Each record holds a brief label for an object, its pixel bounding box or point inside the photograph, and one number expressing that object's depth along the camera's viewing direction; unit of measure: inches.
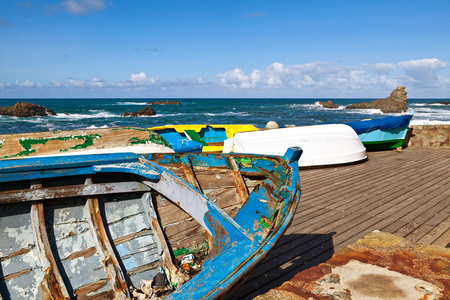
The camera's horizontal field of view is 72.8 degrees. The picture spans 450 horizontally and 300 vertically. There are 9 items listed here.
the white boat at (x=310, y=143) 338.6
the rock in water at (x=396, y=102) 2447.1
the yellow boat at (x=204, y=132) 493.4
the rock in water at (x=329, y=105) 2942.9
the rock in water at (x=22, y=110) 1711.4
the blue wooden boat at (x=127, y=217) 100.7
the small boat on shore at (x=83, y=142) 209.8
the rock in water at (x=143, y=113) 1834.4
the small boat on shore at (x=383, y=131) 418.3
